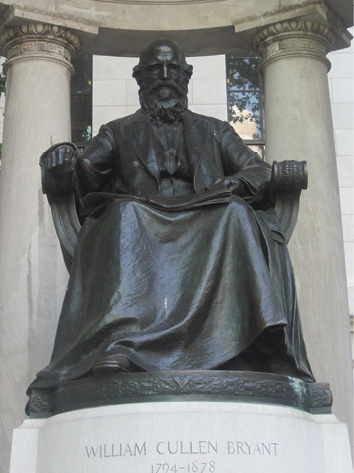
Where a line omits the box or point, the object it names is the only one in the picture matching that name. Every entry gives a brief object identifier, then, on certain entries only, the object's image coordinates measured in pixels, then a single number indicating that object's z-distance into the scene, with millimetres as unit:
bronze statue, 6262
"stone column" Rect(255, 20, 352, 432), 10328
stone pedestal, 5566
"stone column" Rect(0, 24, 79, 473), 10008
